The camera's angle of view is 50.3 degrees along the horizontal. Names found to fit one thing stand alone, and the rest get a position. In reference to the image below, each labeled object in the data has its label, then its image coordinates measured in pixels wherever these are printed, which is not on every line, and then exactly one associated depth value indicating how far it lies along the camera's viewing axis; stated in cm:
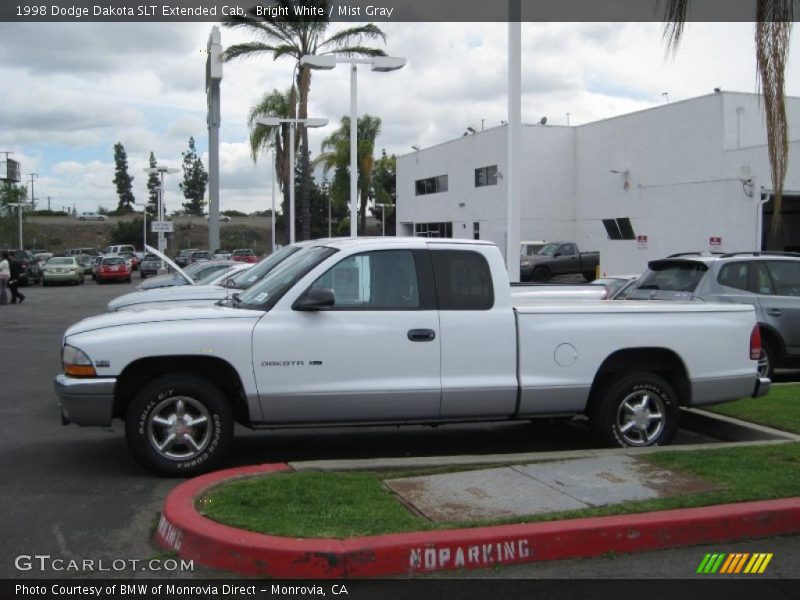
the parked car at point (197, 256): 4849
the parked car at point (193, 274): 1586
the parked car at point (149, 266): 4900
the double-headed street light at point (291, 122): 2478
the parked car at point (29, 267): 4161
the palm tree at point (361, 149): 5181
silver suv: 1188
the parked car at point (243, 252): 5273
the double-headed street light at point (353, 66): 1680
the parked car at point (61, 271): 4316
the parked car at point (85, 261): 5461
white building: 2791
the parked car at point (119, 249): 6416
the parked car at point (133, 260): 5894
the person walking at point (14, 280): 2888
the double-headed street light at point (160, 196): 4365
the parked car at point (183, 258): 5366
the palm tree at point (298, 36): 3108
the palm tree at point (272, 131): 4128
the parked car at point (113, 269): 4494
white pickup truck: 670
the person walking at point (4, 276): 2834
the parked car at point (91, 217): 11088
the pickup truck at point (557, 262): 3497
